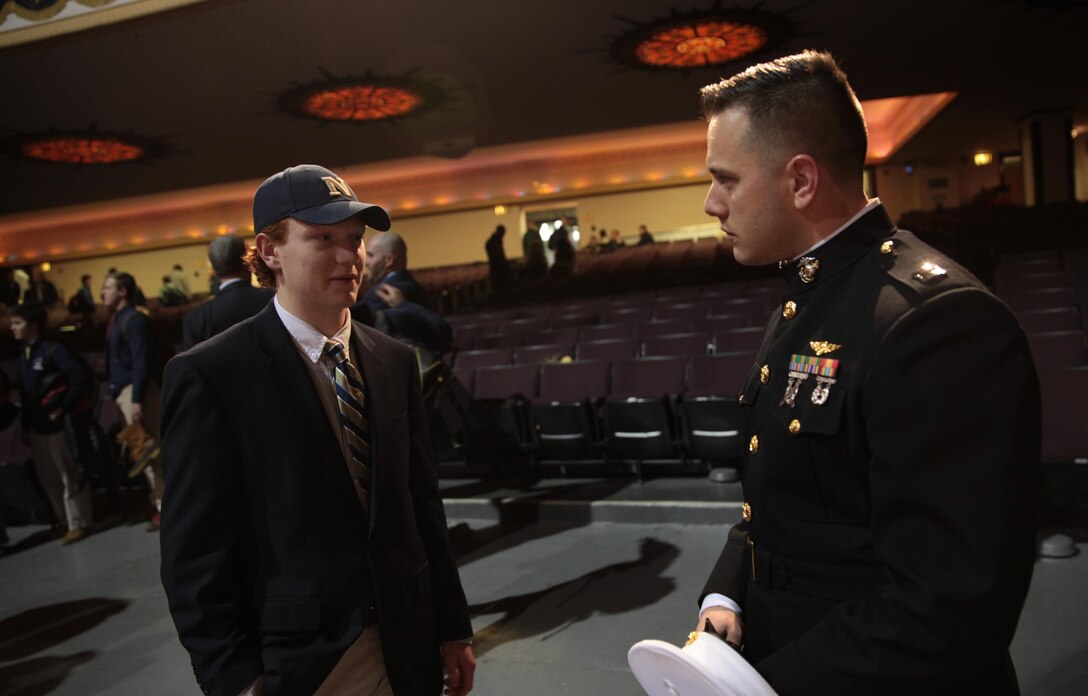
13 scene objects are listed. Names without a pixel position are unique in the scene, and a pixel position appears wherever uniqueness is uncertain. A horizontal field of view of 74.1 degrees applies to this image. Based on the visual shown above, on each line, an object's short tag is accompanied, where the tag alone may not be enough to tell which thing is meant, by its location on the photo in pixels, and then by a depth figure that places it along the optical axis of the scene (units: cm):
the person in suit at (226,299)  292
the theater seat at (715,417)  457
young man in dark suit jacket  129
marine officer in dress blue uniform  77
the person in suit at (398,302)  372
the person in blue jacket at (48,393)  505
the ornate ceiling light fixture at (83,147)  1066
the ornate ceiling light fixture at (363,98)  1009
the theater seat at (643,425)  479
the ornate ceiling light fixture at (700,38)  871
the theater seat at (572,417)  509
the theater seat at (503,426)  544
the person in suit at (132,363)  470
